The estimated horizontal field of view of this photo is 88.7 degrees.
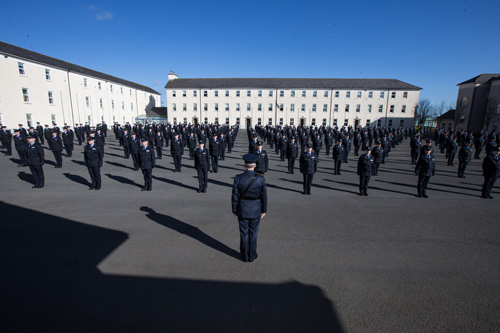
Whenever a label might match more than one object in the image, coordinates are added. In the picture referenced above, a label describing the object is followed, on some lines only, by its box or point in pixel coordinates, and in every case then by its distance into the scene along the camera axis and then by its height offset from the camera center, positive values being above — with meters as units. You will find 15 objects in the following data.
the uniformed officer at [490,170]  8.28 -1.38
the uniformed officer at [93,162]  8.91 -1.46
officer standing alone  4.30 -1.35
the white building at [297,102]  51.91 +4.45
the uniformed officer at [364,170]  8.58 -1.51
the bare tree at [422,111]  60.78 +3.68
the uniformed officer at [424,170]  8.33 -1.44
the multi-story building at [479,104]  39.28 +3.81
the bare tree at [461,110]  44.31 +2.86
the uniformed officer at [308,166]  8.63 -1.42
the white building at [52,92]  28.14 +3.65
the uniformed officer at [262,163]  9.64 -1.50
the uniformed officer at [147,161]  8.91 -1.40
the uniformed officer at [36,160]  8.93 -1.43
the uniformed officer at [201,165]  8.86 -1.47
